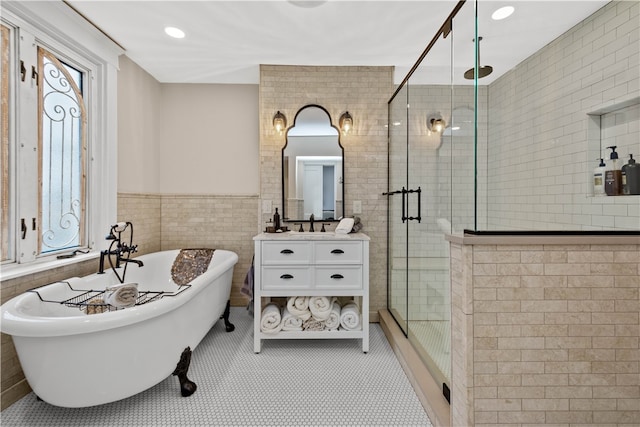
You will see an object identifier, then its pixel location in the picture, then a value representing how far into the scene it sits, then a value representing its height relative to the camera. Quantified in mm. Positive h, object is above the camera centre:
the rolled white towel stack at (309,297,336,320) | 2451 -754
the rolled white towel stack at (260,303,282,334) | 2438 -865
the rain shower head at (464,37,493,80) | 1411 +652
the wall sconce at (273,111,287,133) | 3004 +860
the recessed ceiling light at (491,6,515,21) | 1631 +1071
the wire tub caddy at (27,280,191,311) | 1779 -539
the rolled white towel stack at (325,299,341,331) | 2469 -858
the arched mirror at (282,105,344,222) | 3064 +417
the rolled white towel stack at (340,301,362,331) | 2469 -854
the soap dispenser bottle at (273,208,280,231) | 2914 -80
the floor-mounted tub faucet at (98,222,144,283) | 2238 -293
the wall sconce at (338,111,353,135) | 3016 +862
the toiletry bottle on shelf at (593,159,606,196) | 1444 +158
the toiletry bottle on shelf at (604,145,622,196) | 1373 +163
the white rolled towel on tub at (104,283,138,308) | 1806 -498
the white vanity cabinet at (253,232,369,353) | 2420 -462
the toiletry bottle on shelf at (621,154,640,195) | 1353 +156
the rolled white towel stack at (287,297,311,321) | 2471 -757
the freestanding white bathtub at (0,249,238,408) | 1407 -651
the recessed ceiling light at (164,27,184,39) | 2389 +1387
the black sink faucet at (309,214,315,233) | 2945 -108
